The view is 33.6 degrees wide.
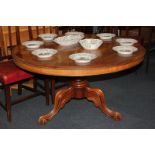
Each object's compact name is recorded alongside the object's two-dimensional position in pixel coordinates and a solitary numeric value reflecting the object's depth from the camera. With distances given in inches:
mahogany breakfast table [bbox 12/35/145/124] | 74.8
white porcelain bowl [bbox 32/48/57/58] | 81.7
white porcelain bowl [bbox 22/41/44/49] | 93.6
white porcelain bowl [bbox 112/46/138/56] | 84.0
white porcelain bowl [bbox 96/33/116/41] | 106.0
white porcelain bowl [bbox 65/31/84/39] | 108.8
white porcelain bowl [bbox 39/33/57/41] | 105.5
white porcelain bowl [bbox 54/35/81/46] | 97.1
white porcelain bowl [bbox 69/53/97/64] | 77.0
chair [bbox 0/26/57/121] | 97.4
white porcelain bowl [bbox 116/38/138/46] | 94.9
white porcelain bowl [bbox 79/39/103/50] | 90.4
